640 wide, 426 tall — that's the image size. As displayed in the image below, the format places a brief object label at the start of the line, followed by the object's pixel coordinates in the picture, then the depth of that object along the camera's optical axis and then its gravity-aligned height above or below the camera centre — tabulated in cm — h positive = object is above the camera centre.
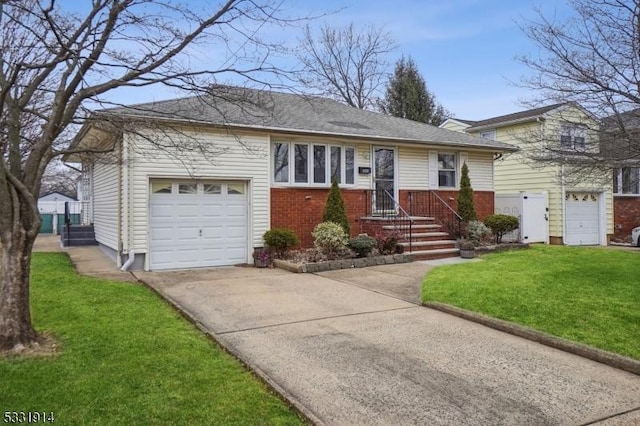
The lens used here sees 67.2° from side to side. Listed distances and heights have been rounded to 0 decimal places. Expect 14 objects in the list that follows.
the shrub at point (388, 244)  1268 -91
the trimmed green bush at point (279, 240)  1218 -75
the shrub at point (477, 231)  1420 -65
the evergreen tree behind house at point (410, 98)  3181 +748
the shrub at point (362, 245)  1211 -89
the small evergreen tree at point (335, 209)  1280 +2
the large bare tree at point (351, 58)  3231 +1044
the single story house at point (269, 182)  1144 +78
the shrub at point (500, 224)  1512 -47
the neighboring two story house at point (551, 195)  1920 +56
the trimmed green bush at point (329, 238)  1197 -71
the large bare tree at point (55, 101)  500 +120
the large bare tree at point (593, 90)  877 +227
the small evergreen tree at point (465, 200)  1490 +29
